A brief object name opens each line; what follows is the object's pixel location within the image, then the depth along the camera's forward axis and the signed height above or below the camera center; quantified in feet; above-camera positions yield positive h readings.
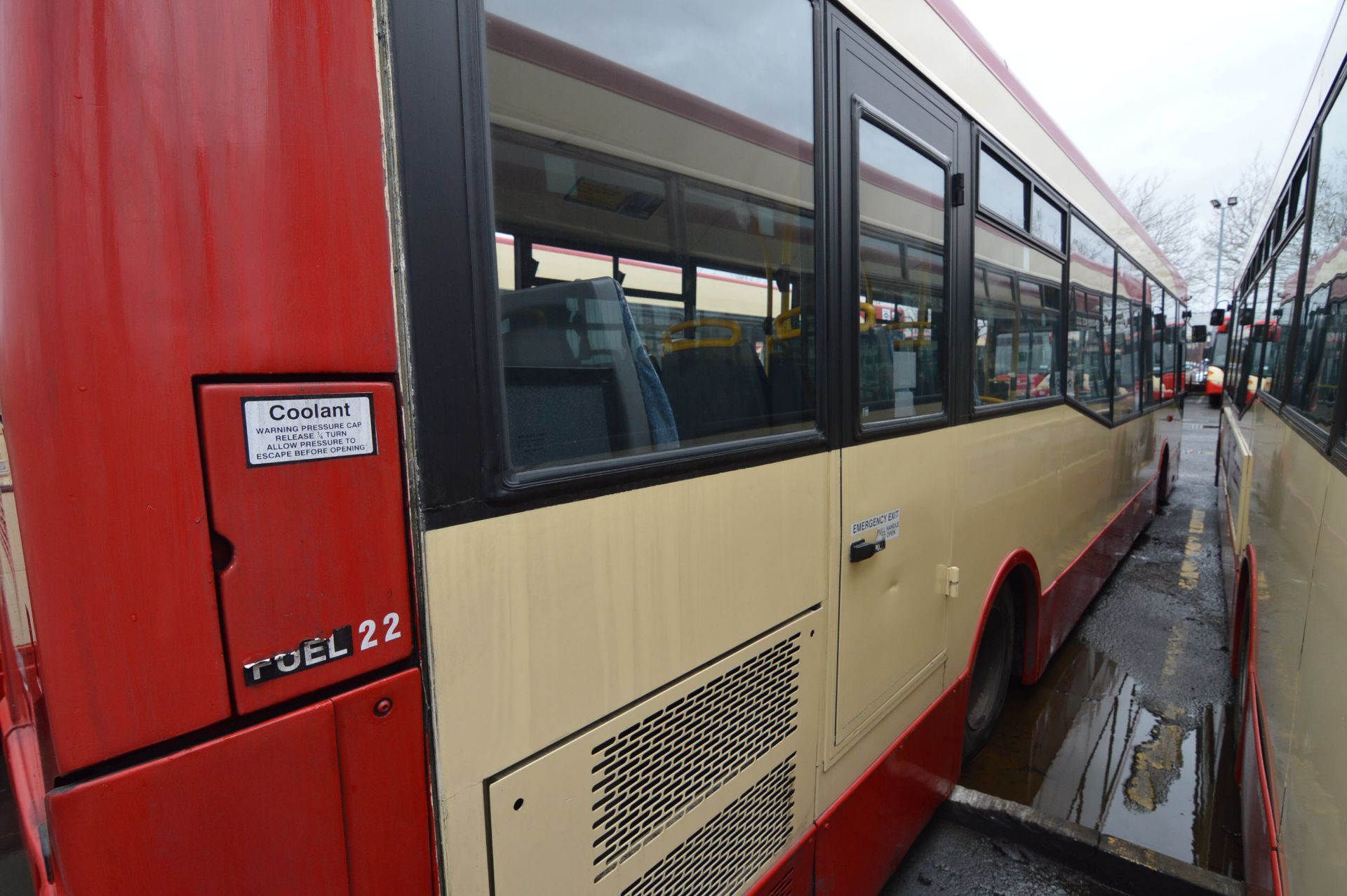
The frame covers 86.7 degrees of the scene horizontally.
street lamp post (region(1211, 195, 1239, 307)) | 93.50 +16.43
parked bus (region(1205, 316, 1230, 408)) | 62.54 -1.78
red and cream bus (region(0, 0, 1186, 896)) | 2.76 -0.33
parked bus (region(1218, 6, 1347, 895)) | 5.49 -2.17
